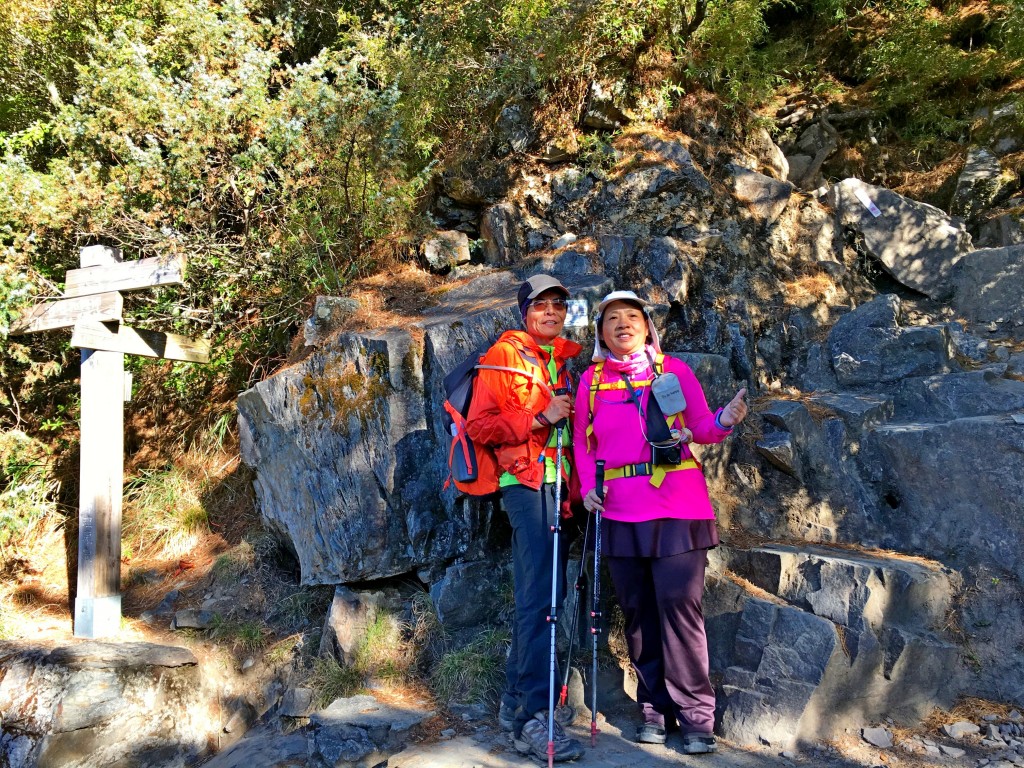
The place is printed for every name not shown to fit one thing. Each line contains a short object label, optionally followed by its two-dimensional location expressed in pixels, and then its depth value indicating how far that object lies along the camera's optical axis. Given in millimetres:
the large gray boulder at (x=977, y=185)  9367
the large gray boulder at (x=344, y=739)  4879
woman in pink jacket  4453
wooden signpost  7273
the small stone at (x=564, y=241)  8312
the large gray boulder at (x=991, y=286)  7742
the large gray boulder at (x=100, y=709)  6125
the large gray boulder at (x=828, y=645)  4621
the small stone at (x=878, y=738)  4550
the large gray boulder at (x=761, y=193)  8984
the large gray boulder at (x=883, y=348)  6934
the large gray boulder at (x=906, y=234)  8562
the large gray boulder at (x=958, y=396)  6277
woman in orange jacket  4570
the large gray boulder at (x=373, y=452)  6199
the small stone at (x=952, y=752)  4410
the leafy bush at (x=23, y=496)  8430
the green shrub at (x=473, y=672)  5379
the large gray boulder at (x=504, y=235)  8664
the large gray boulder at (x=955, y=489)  5371
